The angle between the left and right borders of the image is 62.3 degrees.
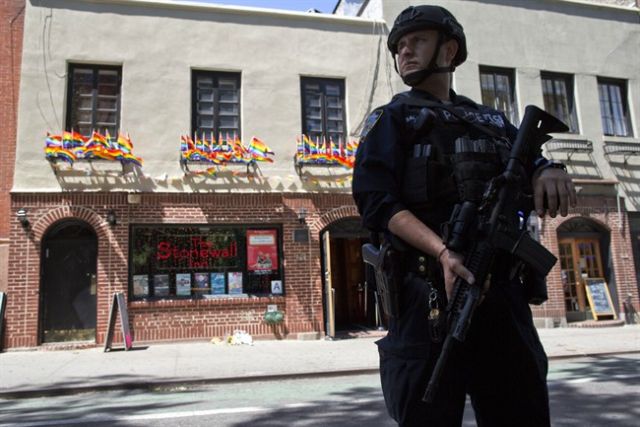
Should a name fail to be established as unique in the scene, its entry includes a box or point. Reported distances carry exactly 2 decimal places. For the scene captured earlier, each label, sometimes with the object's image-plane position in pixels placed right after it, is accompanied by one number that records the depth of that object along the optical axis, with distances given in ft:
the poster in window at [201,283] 38.55
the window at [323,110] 42.55
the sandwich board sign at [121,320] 34.06
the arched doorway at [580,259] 46.52
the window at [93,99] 38.47
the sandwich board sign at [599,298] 45.73
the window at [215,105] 40.52
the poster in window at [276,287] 39.68
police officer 5.83
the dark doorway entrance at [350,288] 46.98
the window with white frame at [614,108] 49.90
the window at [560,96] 48.78
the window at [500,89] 47.14
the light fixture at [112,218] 36.70
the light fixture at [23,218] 35.37
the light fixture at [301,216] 40.47
